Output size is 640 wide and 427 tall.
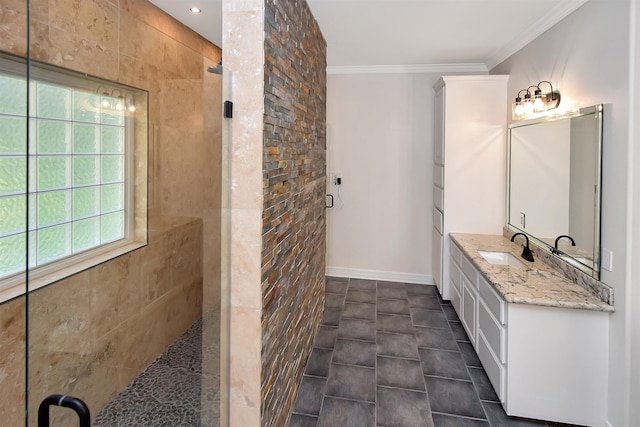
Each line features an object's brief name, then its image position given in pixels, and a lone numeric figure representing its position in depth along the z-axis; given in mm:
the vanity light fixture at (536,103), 2695
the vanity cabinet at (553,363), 2047
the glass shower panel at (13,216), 1335
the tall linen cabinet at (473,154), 3621
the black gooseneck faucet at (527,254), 2792
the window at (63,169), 1132
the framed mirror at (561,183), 2178
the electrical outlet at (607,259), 2012
